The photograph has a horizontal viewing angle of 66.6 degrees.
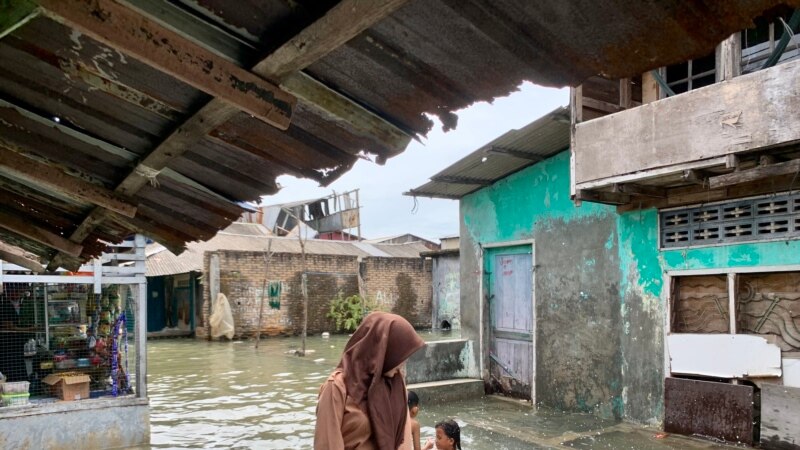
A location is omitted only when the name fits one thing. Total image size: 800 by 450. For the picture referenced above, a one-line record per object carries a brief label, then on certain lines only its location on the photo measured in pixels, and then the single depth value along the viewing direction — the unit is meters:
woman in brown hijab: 2.98
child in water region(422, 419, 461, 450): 5.10
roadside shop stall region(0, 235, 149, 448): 6.69
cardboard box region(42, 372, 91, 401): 6.99
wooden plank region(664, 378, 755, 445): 6.90
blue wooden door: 10.01
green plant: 23.41
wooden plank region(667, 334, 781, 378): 6.86
